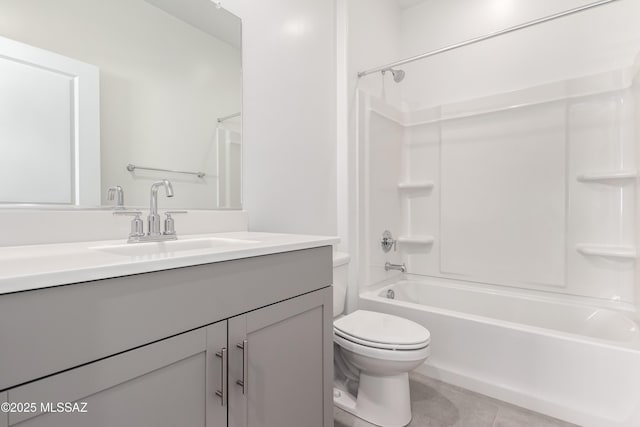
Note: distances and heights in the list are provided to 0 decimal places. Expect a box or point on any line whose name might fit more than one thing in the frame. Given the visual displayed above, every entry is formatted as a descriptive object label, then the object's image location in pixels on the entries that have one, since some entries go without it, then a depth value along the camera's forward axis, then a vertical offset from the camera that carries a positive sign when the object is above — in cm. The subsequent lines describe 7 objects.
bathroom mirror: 92 +38
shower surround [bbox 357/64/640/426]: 152 -17
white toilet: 135 -64
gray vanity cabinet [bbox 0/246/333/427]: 51 -29
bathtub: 138 -71
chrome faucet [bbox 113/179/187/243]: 105 -5
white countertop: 51 -11
